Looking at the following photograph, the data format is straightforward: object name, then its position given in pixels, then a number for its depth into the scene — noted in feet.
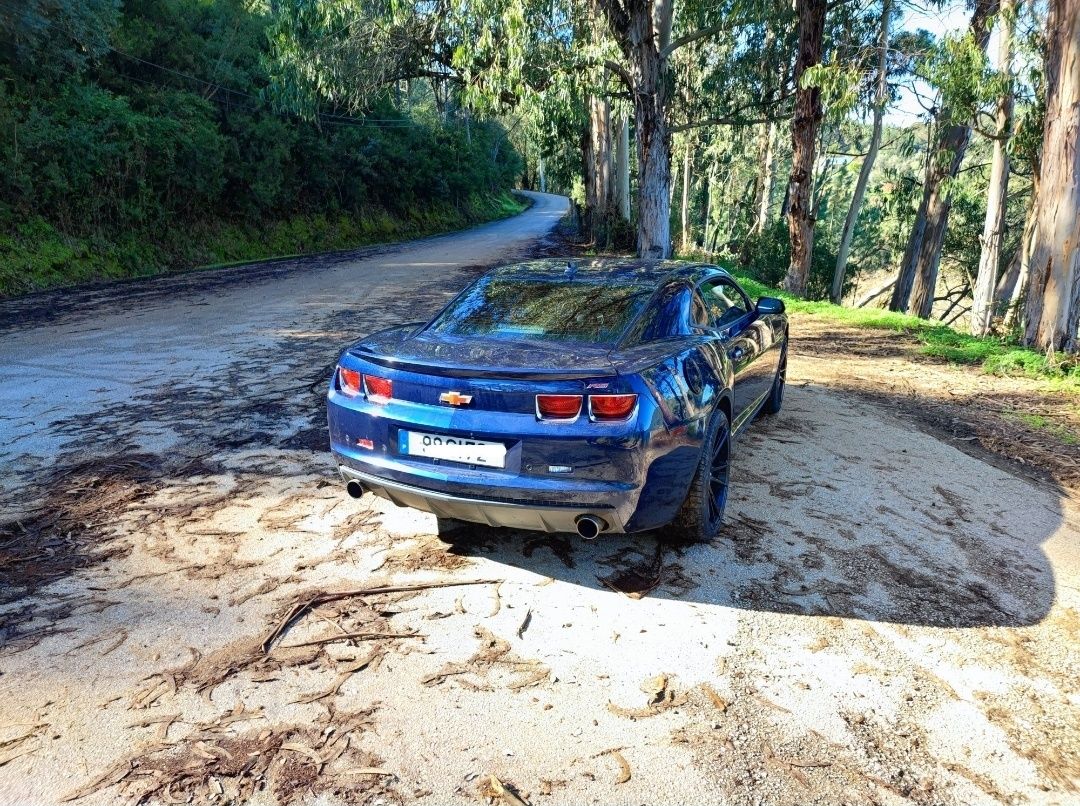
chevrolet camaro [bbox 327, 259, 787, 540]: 10.69
